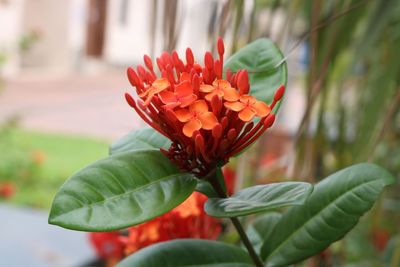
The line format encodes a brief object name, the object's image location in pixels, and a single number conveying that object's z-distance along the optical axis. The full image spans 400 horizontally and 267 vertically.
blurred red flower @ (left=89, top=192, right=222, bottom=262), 0.62
